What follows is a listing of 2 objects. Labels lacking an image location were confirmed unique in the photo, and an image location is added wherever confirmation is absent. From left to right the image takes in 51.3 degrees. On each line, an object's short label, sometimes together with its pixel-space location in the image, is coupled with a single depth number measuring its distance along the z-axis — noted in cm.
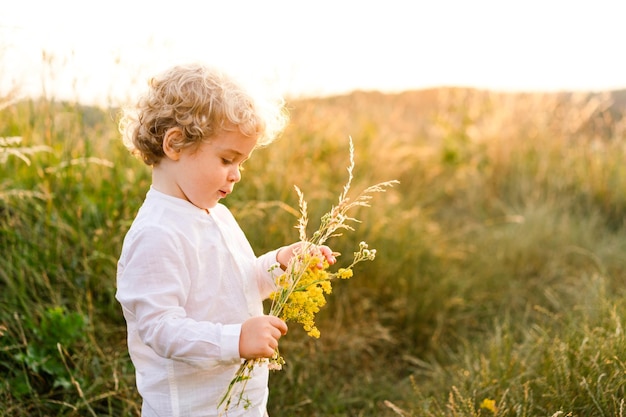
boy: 166
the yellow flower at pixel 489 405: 233
